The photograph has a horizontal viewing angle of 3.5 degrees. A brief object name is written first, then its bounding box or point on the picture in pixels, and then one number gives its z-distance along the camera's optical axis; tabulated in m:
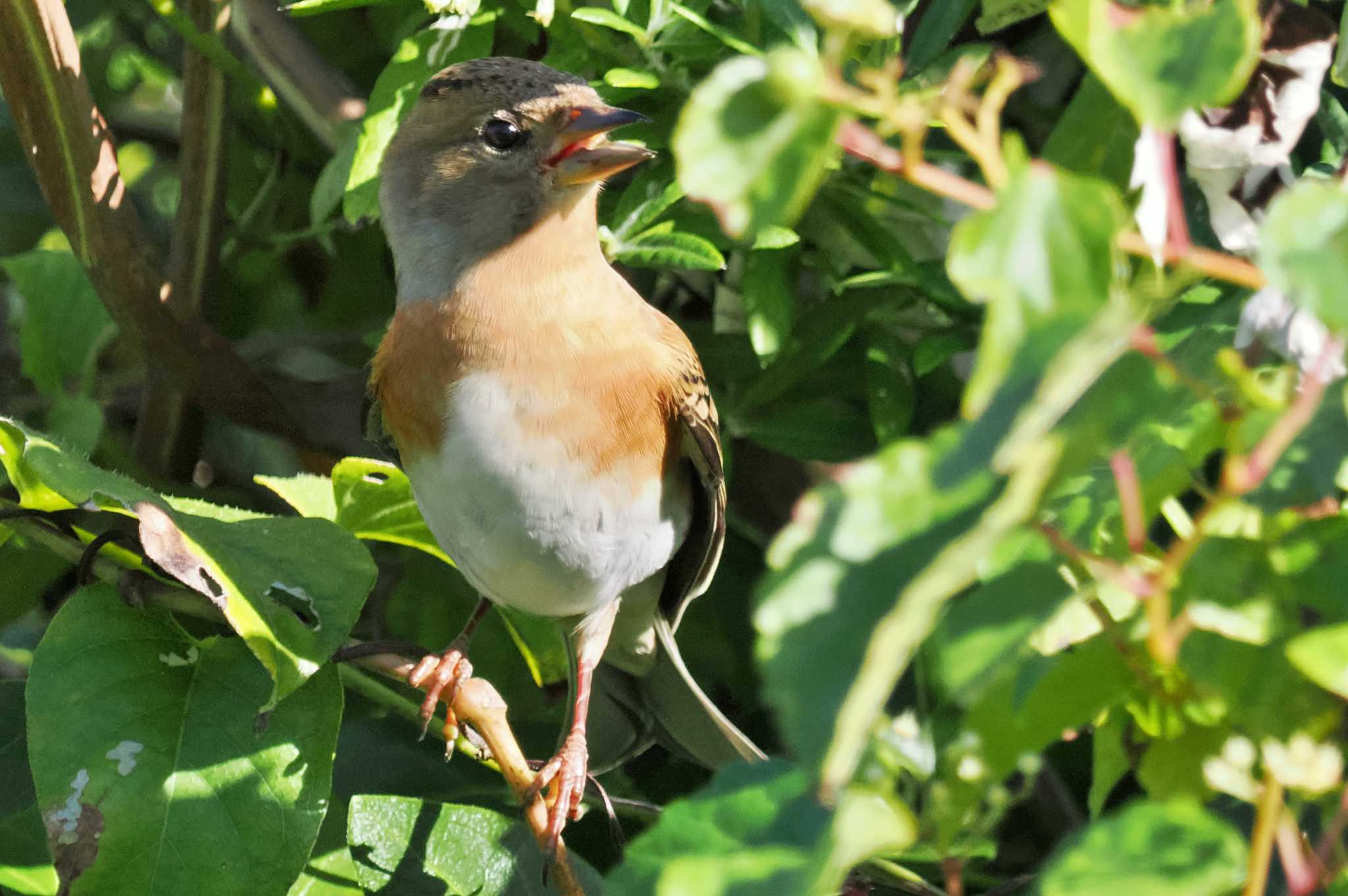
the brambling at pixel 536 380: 3.63
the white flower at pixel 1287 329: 3.51
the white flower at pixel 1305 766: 2.72
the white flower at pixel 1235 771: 2.90
